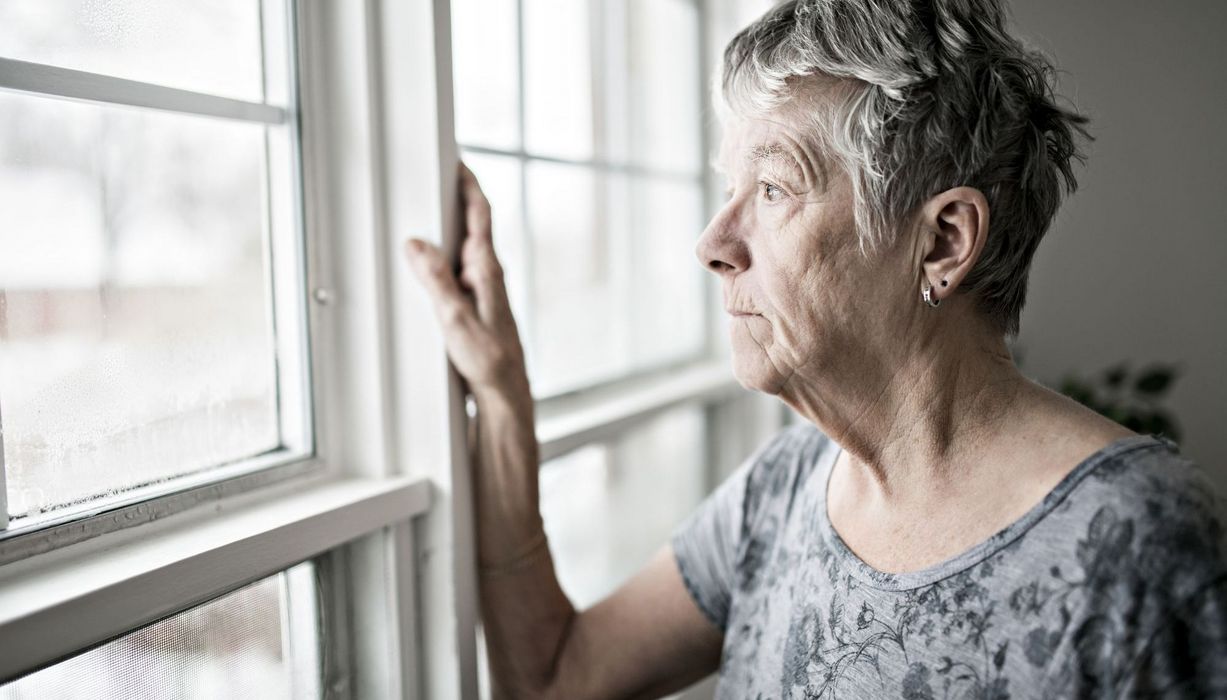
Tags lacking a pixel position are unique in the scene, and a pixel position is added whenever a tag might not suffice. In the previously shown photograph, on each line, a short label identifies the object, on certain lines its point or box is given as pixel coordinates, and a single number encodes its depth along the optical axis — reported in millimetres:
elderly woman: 830
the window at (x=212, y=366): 782
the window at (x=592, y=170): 1418
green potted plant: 2305
